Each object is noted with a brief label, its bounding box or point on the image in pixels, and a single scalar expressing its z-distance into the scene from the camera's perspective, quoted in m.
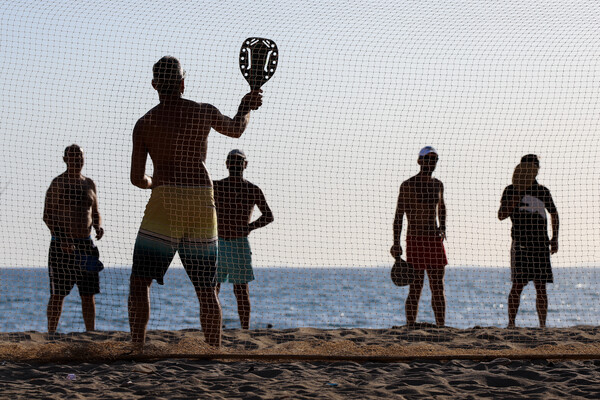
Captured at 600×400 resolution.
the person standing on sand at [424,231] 13.54
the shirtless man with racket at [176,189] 9.72
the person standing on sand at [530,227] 13.70
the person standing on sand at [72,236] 12.59
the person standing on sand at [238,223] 13.31
